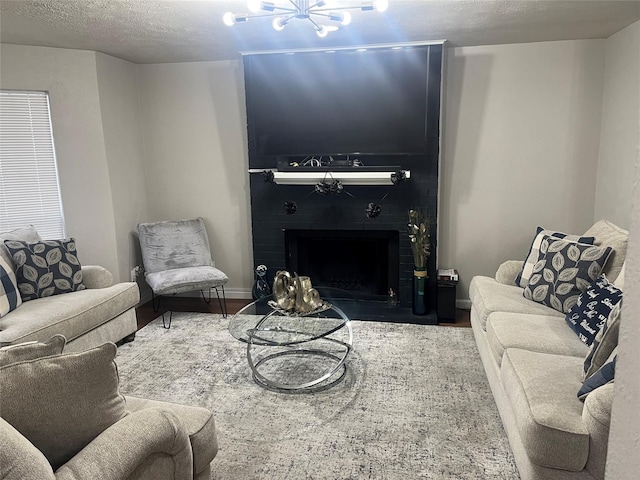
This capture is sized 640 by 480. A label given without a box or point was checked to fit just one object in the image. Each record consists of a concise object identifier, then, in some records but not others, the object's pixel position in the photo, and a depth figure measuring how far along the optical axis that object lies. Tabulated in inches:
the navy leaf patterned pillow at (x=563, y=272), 118.7
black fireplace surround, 172.7
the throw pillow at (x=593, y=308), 100.5
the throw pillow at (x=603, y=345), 79.4
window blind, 164.6
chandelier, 98.5
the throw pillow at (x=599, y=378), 73.9
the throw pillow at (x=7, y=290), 129.2
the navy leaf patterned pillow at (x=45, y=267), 139.5
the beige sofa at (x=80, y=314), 122.4
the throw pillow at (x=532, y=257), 138.1
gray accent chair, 173.9
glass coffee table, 123.5
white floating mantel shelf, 168.4
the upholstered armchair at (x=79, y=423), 55.1
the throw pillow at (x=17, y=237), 138.8
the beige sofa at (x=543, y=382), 72.9
